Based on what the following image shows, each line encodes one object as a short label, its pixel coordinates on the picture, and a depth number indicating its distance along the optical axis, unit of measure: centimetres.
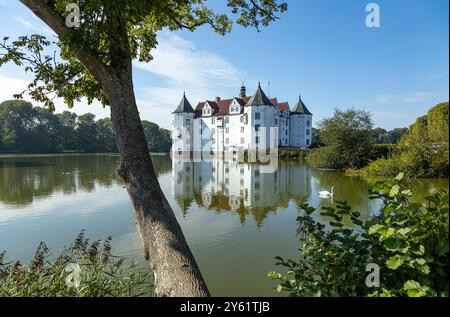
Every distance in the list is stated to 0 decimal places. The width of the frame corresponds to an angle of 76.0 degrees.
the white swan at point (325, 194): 1304
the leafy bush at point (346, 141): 2745
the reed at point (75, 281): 396
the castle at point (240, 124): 5000
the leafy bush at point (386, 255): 217
